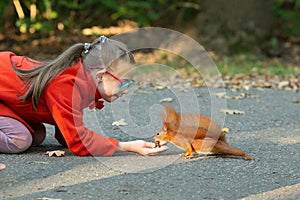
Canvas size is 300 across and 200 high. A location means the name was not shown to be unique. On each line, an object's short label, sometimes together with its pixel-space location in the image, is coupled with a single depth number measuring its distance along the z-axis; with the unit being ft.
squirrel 21.95
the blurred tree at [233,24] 63.82
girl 22.00
